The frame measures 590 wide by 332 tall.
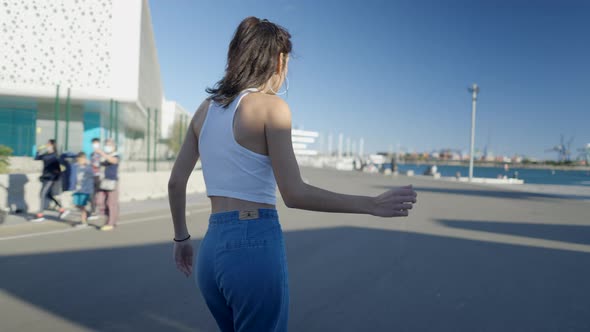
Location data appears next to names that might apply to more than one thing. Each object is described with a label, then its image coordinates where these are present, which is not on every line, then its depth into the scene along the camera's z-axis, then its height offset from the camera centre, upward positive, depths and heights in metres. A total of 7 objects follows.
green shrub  11.06 -0.20
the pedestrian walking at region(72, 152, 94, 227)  8.88 -0.79
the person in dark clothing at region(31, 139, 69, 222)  9.43 -0.42
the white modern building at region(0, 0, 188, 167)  24.91 +6.11
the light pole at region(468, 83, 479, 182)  34.81 +4.44
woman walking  1.46 -0.12
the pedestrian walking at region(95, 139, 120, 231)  8.45 -0.73
